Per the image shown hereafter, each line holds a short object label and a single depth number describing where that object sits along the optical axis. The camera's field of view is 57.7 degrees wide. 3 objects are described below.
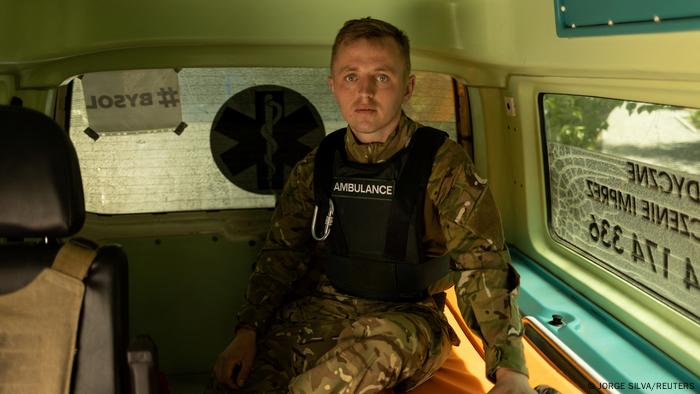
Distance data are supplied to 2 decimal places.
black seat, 1.50
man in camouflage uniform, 1.72
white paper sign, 2.62
